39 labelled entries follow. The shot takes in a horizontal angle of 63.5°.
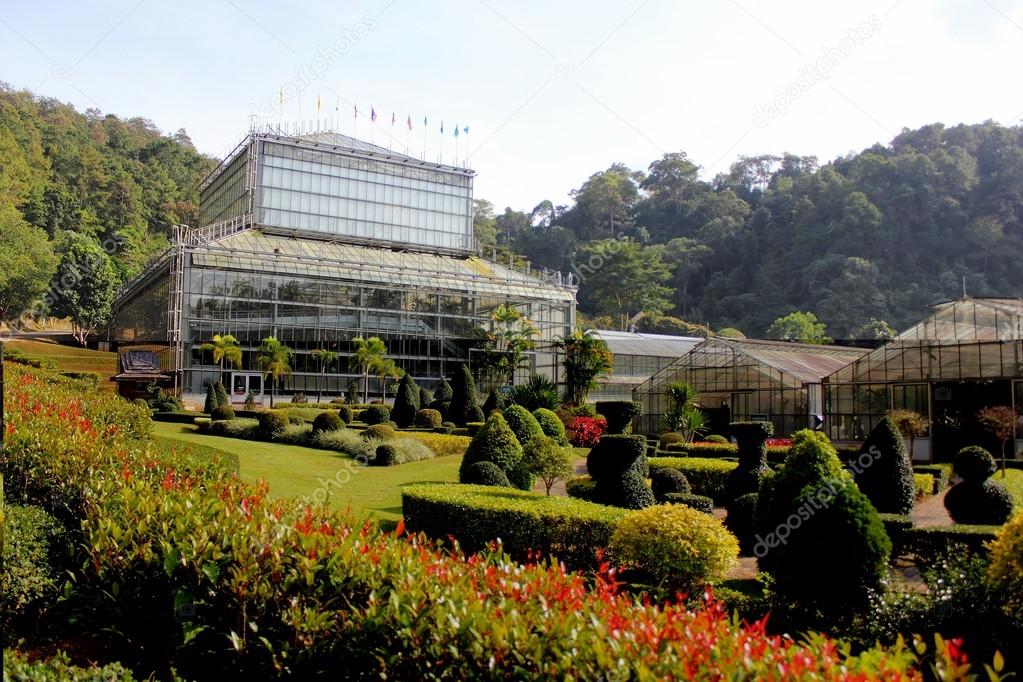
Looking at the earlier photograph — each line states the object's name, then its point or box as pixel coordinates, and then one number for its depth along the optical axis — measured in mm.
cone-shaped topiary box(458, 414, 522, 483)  17938
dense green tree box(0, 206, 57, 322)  53053
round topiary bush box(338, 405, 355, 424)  33156
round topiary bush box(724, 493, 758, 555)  14367
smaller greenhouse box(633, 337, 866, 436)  33281
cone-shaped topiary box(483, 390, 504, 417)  36519
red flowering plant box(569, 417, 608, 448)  31219
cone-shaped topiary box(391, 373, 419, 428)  34062
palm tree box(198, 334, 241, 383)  42344
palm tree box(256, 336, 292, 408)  41219
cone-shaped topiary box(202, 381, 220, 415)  36031
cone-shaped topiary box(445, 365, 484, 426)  35103
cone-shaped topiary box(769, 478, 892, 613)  9227
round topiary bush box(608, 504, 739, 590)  10453
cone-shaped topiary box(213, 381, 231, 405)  36453
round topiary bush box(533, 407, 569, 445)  24625
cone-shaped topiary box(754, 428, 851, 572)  11031
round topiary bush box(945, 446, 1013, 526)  14812
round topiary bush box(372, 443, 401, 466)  23359
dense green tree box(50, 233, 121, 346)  59188
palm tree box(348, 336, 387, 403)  43812
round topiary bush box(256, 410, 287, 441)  27453
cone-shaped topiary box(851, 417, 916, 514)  15633
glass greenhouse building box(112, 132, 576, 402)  45656
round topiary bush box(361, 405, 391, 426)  32344
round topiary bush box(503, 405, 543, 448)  21625
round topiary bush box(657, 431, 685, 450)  30438
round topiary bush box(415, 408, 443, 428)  33219
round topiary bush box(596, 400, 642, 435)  24656
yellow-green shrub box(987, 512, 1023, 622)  8688
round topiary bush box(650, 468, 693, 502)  17328
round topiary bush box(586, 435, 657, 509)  15359
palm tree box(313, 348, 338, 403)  45422
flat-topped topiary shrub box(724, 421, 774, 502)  17594
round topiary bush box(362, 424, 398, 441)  26500
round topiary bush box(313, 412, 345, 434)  26688
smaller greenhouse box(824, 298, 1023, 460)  27953
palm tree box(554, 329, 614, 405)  43188
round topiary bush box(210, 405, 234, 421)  30384
